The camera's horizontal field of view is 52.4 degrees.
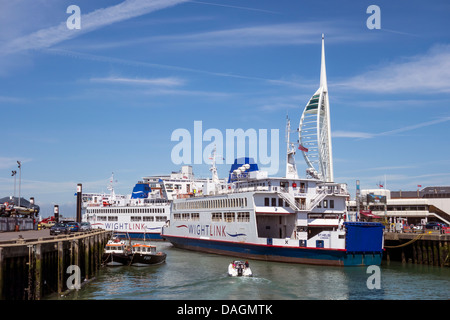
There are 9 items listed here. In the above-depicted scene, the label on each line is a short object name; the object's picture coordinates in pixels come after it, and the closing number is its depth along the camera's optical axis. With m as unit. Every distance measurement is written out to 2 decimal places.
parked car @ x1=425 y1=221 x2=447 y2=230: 65.05
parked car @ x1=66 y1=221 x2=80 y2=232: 57.25
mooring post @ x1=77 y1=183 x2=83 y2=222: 92.56
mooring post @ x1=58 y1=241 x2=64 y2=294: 29.67
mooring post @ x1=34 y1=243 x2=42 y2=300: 25.62
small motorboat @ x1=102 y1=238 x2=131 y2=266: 45.38
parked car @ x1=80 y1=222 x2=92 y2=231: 64.31
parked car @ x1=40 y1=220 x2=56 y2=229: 91.25
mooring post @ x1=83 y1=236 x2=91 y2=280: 36.69
